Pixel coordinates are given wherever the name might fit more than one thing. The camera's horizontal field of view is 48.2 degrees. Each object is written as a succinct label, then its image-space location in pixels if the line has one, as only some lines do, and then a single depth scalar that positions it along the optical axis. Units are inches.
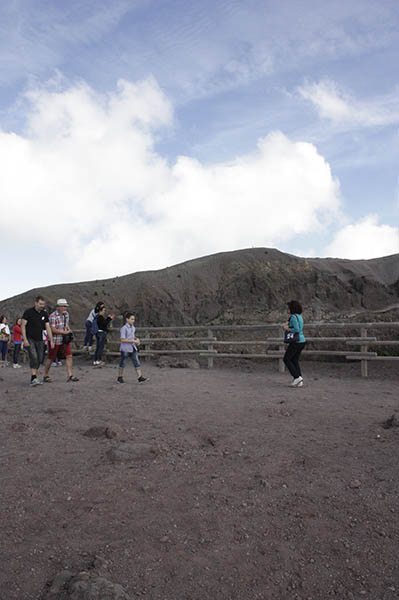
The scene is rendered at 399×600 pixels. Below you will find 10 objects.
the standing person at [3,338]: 582.6
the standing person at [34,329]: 367.2
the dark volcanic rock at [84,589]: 95.6
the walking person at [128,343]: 377.1
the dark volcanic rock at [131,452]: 182.1
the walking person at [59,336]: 378.6
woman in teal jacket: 358.9
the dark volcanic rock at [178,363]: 517.3
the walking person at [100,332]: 499.5
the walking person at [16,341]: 583.5
